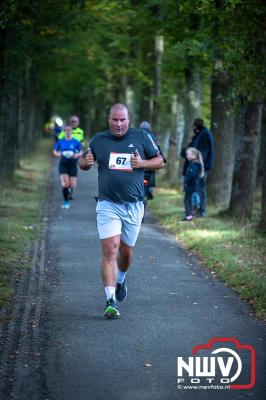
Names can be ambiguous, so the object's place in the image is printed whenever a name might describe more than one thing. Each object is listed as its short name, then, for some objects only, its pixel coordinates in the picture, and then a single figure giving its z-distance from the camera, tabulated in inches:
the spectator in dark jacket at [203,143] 741.3
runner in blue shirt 842.8
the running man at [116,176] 360.2
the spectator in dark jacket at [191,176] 727.7
